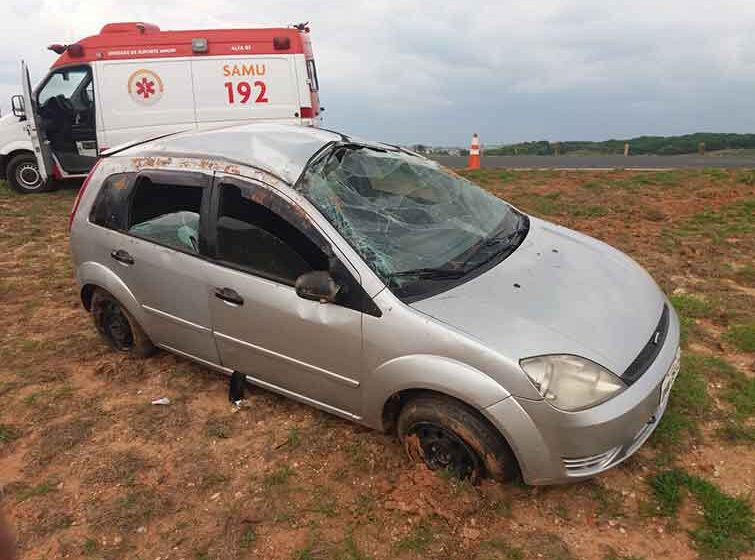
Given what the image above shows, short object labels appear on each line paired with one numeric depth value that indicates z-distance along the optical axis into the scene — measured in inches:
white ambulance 351.6
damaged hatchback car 93.2
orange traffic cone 530.3
